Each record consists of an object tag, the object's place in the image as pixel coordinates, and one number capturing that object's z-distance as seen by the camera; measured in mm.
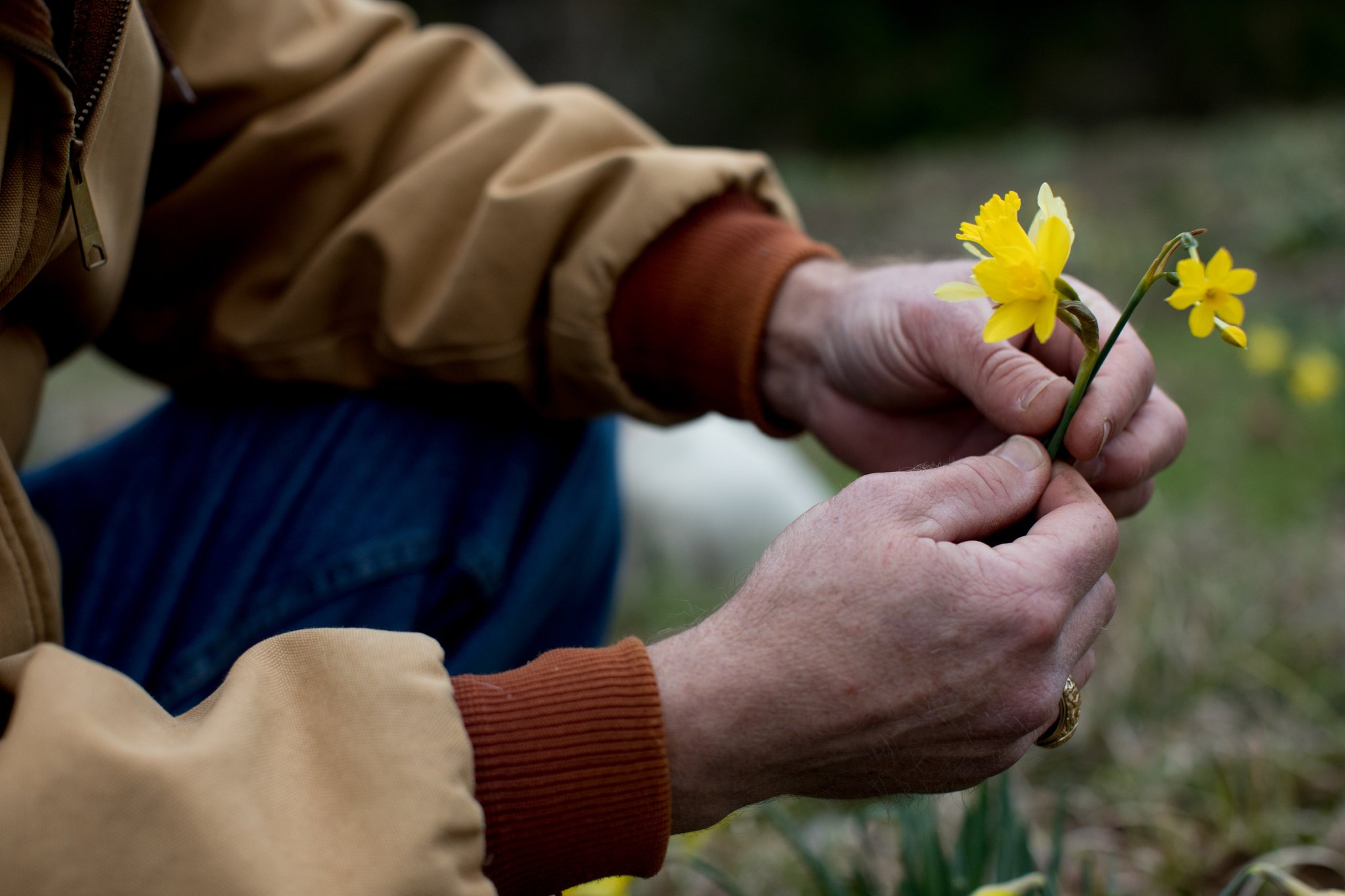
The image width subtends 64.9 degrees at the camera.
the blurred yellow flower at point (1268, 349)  2775
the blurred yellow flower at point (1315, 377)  2482
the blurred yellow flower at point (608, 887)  1266
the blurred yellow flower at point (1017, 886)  803
